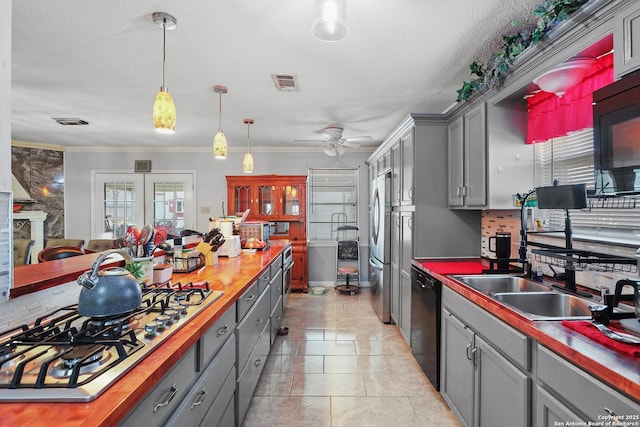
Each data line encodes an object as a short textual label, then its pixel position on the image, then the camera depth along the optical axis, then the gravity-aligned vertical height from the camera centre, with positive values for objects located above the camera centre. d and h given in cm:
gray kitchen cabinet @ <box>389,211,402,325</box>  340 -55
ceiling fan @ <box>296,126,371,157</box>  415 +99
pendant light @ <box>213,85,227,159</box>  284 +63
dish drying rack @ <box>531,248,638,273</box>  142 -20
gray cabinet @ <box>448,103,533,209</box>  231 +43
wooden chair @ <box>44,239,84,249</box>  401 -35
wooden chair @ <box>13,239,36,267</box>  348 -40
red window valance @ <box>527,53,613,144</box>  163 +66
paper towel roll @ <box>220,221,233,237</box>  328 -13
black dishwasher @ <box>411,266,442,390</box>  231 -84
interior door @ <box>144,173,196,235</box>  570 +33
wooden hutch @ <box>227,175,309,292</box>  538 +28
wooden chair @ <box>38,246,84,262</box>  244 -30
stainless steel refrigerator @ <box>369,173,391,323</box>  372 -39
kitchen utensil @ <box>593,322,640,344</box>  104 -40
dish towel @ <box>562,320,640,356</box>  101 -42
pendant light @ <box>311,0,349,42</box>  143 +88
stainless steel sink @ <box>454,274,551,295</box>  210 -45
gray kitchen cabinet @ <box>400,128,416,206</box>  301 +47
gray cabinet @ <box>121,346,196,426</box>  86 -55
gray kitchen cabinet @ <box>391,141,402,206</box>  338 +46
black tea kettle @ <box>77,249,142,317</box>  104 -26
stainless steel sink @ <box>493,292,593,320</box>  165 -48
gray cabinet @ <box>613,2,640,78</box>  120 +68
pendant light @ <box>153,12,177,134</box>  183 +62
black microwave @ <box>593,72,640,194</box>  117 +31
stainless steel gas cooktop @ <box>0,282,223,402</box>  75 -39
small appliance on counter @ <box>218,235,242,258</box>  310 -32
